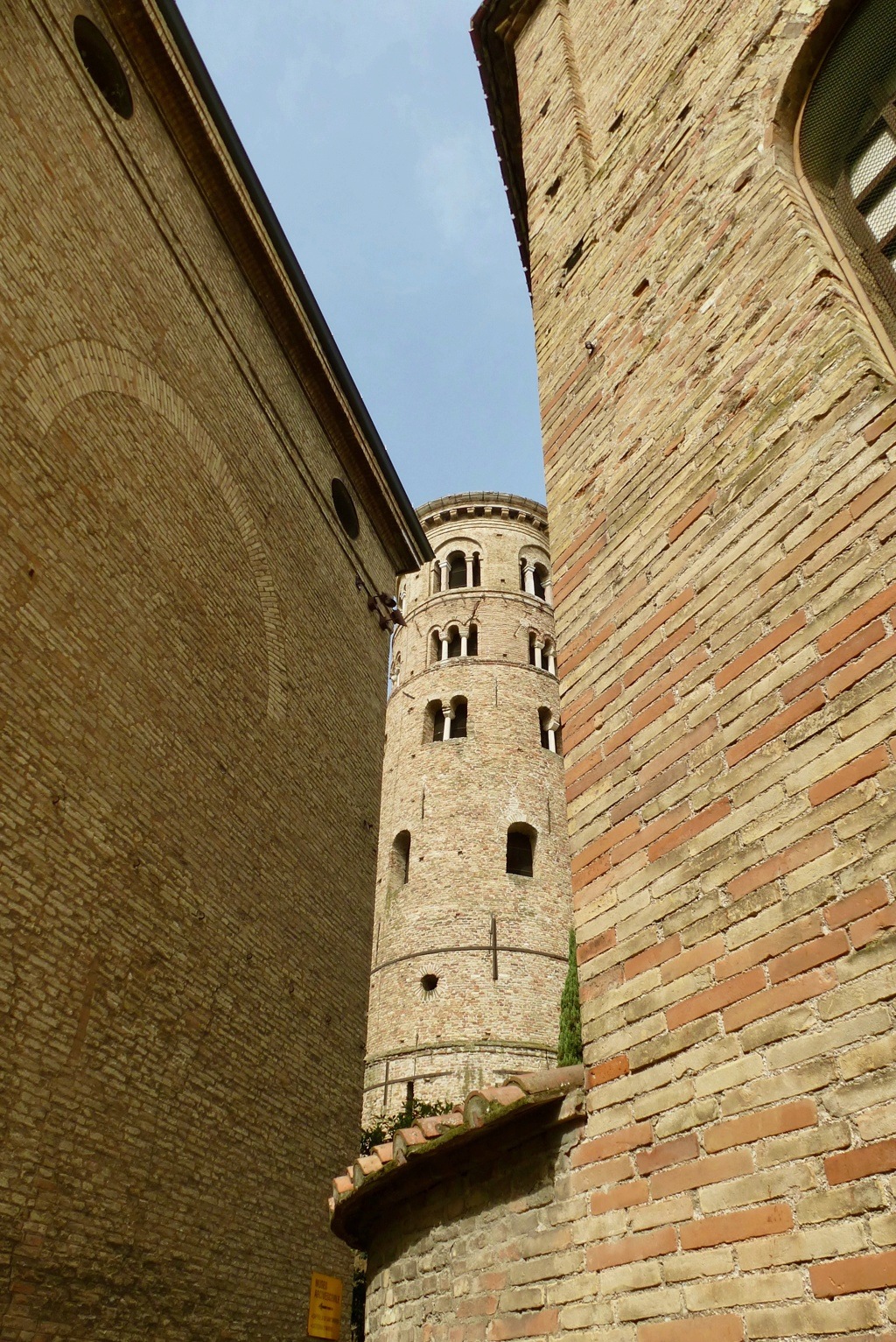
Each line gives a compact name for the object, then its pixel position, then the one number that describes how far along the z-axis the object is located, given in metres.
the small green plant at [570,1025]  11.86
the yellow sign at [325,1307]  8.23
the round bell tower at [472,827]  21.50
